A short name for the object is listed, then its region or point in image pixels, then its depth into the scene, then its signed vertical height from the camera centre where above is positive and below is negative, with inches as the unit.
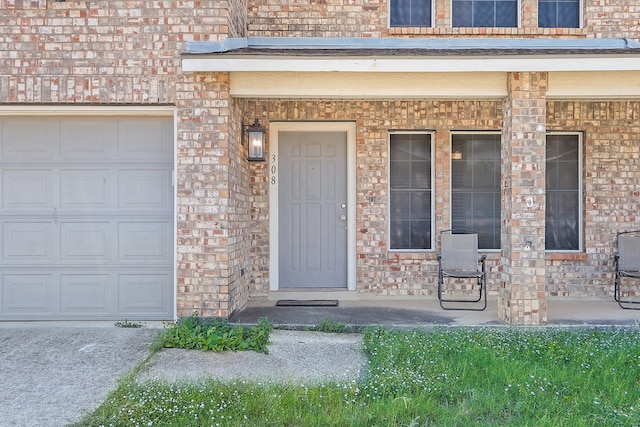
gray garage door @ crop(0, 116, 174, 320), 243.8 -5.8
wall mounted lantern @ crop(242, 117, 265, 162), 263.6 +33.6
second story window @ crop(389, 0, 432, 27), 295.9 +110.7
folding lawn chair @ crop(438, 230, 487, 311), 273.1 -26.3
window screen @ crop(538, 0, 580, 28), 295.6 +110.0
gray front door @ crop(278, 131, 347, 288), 298.5 -0.3
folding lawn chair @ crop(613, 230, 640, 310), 279.8 -26.6
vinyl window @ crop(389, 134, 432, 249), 298.8 +9.9
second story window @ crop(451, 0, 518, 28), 296.0 +110.2
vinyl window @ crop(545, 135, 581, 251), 299.9 +9.8
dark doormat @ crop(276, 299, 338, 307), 272.4 -49.6
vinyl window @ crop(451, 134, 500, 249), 299.0 +13.8
